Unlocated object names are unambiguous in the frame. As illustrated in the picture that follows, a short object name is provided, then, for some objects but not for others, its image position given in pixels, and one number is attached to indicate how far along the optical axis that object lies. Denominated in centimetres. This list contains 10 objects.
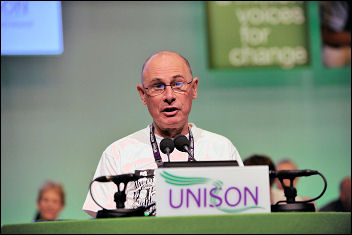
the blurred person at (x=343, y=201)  1041
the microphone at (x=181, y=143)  414
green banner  1014
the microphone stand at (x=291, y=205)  348
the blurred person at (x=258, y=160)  884
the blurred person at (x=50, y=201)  1014
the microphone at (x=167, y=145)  407
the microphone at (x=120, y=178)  366
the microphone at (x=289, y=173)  365
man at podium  488
